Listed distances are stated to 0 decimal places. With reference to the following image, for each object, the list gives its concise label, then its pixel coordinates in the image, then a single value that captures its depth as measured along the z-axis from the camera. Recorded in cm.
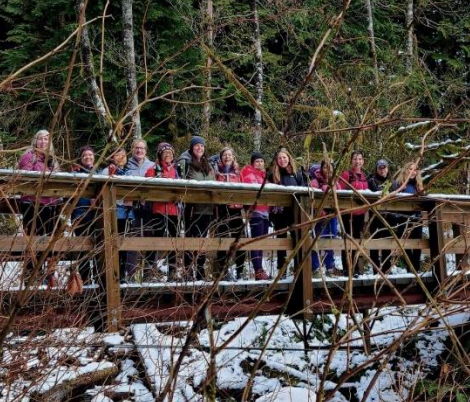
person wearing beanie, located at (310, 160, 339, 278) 698
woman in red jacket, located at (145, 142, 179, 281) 593
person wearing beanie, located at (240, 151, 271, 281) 671
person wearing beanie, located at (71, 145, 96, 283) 545
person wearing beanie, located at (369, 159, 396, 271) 783
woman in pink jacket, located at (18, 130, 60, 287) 475
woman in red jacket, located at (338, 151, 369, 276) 743
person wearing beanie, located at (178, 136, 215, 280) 646
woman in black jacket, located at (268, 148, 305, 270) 685
